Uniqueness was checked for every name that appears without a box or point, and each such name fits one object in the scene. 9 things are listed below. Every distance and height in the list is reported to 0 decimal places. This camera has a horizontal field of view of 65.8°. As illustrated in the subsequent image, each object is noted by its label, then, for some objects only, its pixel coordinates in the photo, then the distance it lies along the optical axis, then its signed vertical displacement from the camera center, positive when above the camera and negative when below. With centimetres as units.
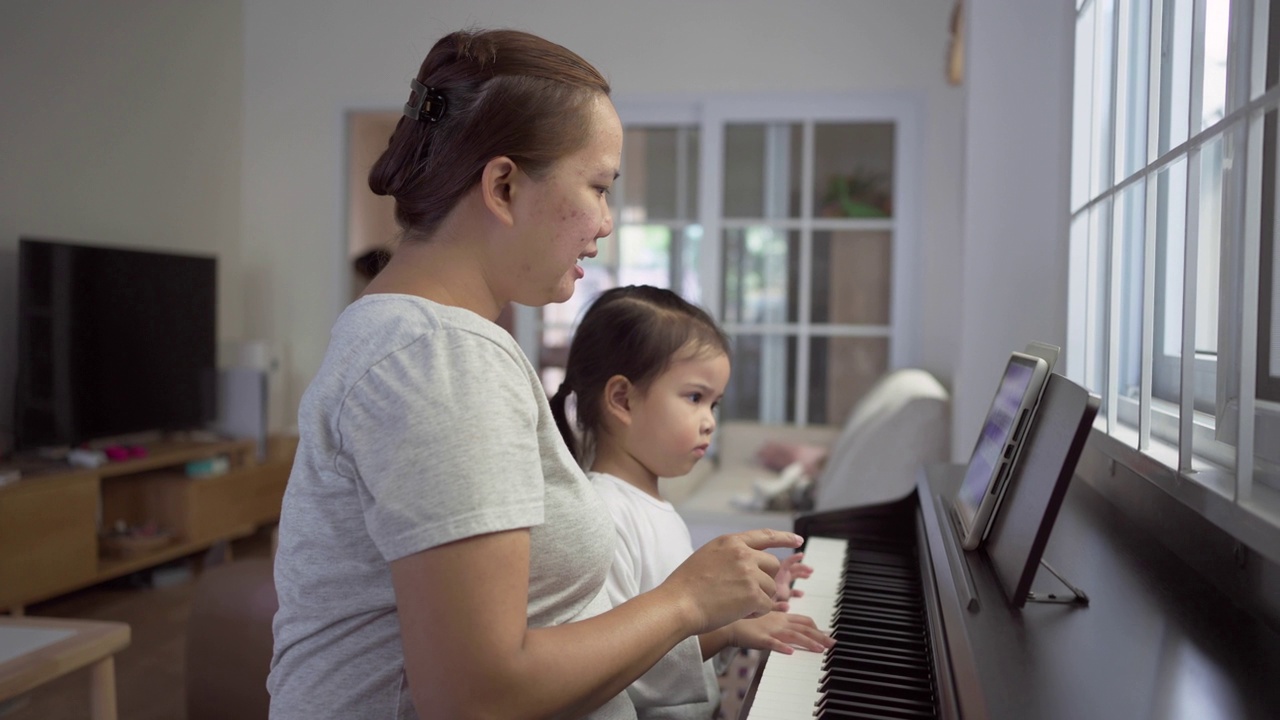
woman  75 -12
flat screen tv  394 -13
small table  187 -68
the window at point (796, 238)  484 +43
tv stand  355 -82
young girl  143 -13
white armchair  322 -46
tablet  111 -14
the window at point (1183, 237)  101 +12
